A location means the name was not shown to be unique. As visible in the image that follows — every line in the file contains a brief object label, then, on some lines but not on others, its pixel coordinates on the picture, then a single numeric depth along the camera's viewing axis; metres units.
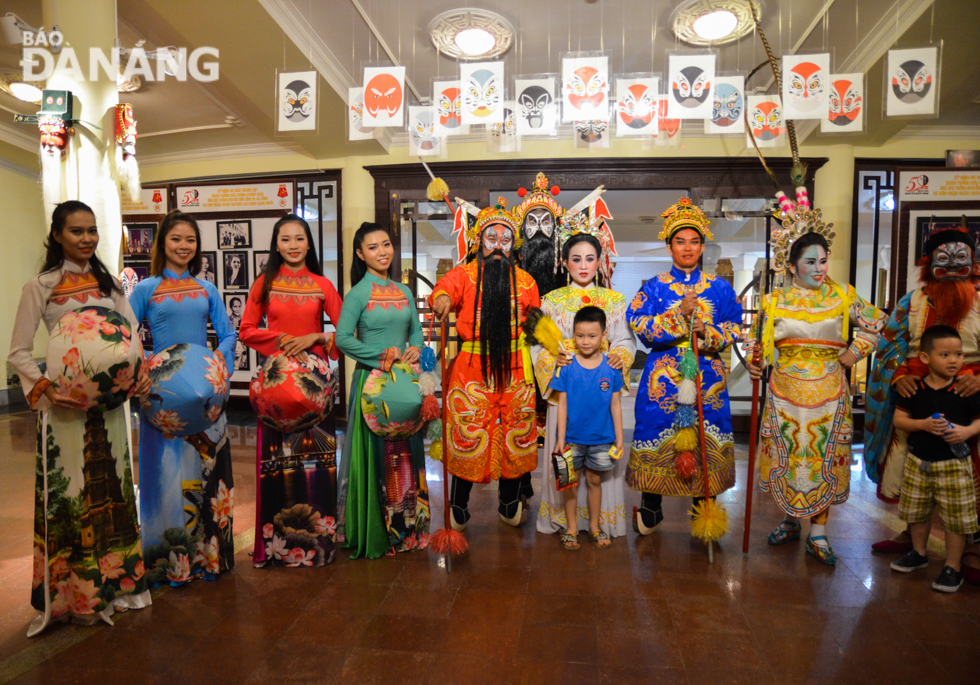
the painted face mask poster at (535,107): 4.24
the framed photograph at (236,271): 7.04
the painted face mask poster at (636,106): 4.10
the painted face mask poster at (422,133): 4.52
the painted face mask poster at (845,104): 3.83
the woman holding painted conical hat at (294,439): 2.86
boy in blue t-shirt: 3.07
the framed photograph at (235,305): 7.18
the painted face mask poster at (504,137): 4.66
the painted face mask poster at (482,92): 3.98
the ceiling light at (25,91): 4.22
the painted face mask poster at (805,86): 3.75
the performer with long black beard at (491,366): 3.13
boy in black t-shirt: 2.66
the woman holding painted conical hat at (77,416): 2.24
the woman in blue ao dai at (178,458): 2.66
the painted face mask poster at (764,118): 4.46
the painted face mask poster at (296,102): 4.12
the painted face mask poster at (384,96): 3.97
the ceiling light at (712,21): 4.42
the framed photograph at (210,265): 7.09
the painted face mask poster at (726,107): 4.02
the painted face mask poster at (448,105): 4.10
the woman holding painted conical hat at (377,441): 2.93
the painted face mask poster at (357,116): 4.19
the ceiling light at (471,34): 4.66
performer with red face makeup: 2.86
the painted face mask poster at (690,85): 3.91
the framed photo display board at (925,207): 5.79
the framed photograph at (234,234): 6.95
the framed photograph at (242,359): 7.18
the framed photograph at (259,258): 6.94
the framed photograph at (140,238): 7.10
